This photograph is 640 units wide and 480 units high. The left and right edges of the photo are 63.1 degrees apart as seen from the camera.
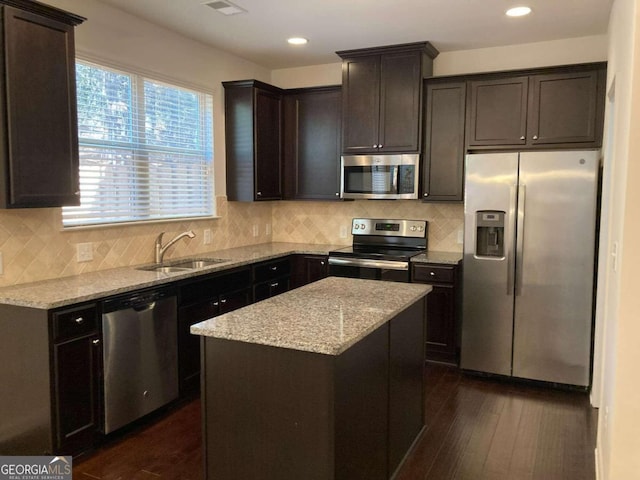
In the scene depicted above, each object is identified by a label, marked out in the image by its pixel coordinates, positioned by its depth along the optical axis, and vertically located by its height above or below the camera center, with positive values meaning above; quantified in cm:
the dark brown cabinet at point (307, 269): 486 -59
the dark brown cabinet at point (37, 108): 263 +51
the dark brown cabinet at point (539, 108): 394 +78
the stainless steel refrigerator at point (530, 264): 372 -42
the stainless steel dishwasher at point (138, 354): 295 -91
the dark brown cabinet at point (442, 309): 426 -84
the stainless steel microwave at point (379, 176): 457 +27
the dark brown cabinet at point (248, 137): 475 +63
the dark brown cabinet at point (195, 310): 349 -75
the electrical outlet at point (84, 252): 342 -32
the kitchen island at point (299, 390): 196 -74
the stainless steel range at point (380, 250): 445 -41
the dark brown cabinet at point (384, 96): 448 +97
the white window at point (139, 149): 349 +42
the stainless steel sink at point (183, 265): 382 -47
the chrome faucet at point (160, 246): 398 -32
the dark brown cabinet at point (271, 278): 436 -64
